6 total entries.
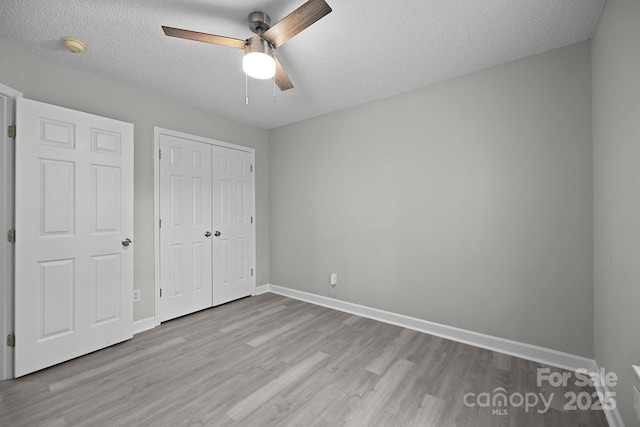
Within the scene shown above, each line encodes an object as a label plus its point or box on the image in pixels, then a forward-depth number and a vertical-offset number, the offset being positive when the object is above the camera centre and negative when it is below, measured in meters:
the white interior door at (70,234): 2.02 -0.15
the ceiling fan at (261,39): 1.51 +1.12
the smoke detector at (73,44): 1.92 +1.30
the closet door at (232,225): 3.50 -0.14
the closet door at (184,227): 3.00 -0.14
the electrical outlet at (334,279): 3.41 -0.85
